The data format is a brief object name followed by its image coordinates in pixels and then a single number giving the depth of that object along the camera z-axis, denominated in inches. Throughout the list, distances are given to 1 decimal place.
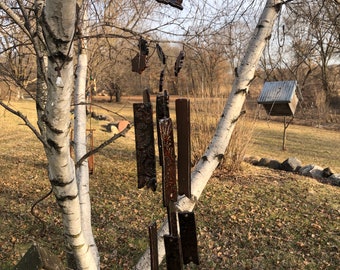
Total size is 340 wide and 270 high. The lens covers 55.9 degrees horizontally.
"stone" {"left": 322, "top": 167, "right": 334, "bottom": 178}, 248.7
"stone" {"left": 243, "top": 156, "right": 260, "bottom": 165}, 297.1
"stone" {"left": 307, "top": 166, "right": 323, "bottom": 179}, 250.5
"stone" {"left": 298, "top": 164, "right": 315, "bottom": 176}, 256.4
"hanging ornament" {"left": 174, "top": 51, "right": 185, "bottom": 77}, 46.2
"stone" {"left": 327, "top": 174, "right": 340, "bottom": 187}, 233.6
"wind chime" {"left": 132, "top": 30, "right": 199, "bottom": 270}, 43.6
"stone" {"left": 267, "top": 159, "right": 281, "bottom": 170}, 276.5
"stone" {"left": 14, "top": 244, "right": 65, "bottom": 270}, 51.3
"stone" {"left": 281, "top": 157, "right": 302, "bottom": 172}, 264.1
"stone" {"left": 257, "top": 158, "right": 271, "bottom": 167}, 285.8
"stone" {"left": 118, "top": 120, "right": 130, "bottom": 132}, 481.8
